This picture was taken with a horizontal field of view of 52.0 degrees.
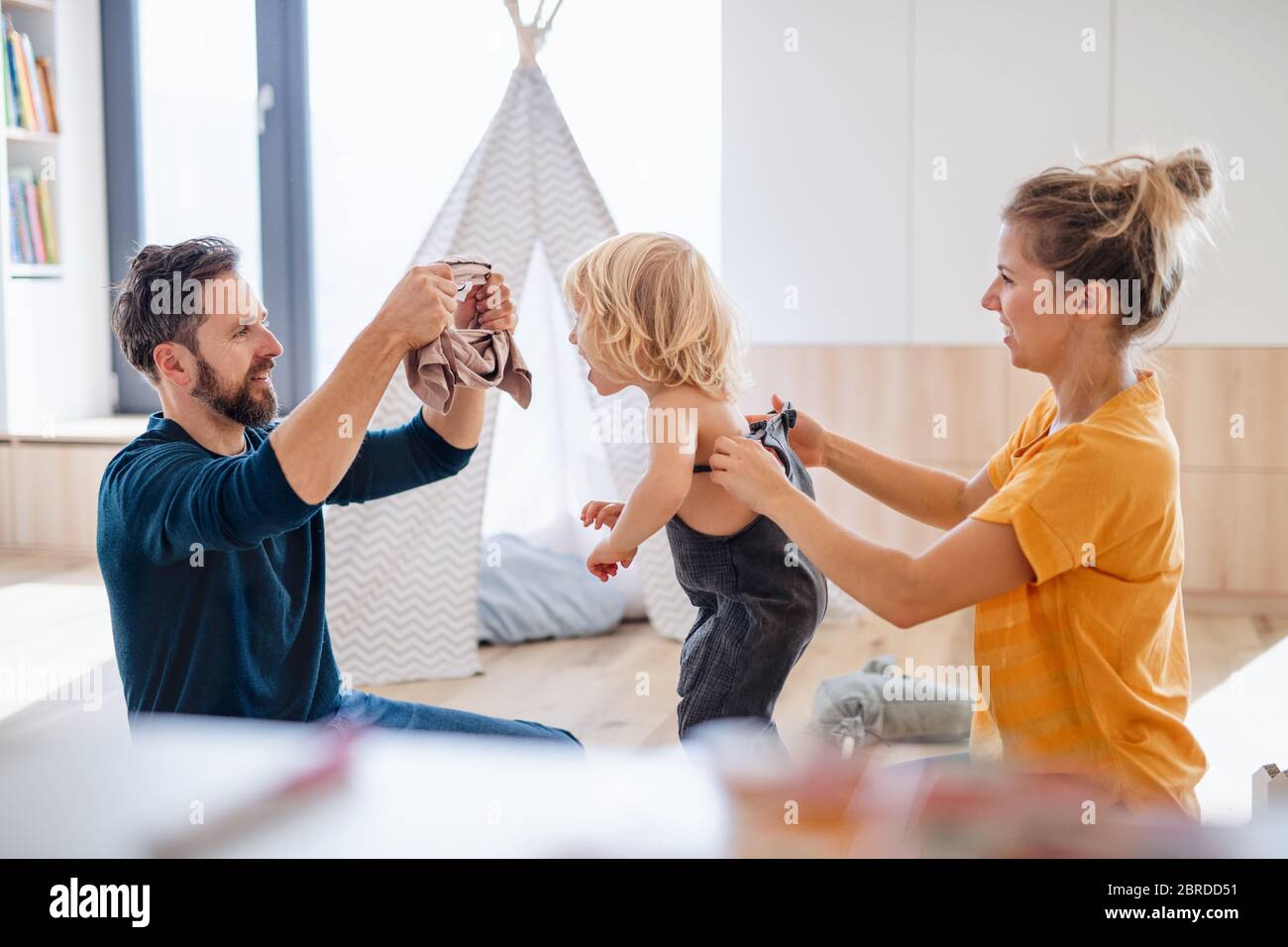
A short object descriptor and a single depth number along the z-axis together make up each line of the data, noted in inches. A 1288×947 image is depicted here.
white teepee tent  125.0
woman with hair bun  47.0
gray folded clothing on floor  102.1
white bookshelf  170.7
